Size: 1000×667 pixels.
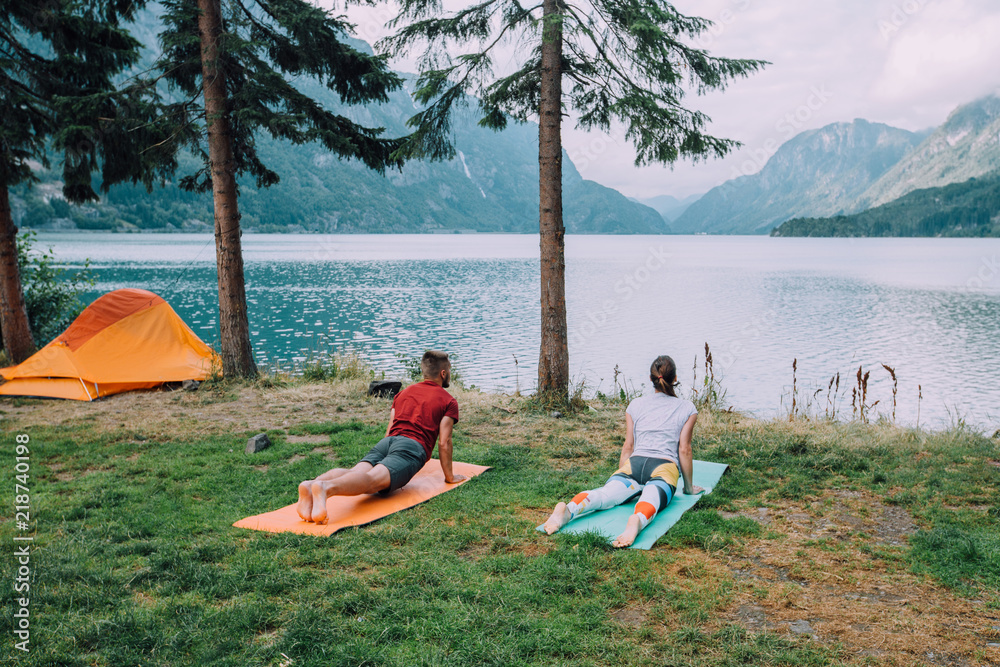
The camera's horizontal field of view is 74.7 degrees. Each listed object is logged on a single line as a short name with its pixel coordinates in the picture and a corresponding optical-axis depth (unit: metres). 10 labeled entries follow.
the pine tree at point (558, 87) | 9.78
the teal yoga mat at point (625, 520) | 5.04
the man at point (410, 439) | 5.65
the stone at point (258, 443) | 7.78
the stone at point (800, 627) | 3.68
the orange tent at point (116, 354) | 11.27
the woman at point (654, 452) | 5.52
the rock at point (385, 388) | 11.30
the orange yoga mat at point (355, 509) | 5.24
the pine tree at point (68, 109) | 11.11
